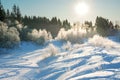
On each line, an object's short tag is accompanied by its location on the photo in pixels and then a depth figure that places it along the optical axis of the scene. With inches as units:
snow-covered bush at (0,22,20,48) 1273.1
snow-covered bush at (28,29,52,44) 1578.5
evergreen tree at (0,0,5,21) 1927.8
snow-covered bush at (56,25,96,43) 1668.1
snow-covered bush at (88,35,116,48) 1074.9
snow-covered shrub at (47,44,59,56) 971.3
